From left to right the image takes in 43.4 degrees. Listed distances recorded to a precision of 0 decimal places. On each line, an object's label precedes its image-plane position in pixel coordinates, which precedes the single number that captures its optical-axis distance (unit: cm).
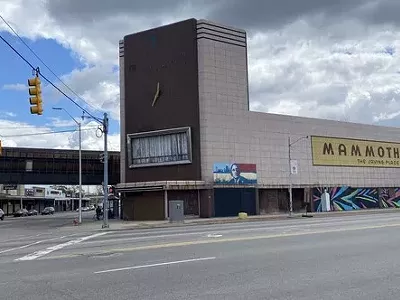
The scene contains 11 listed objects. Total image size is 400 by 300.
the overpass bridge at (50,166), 6556
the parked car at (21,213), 8272
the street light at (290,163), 4569
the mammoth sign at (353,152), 5334
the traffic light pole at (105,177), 3300
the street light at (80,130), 3969
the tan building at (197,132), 4394
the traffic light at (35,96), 1694
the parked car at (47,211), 9756
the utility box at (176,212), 3594
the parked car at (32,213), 9269
